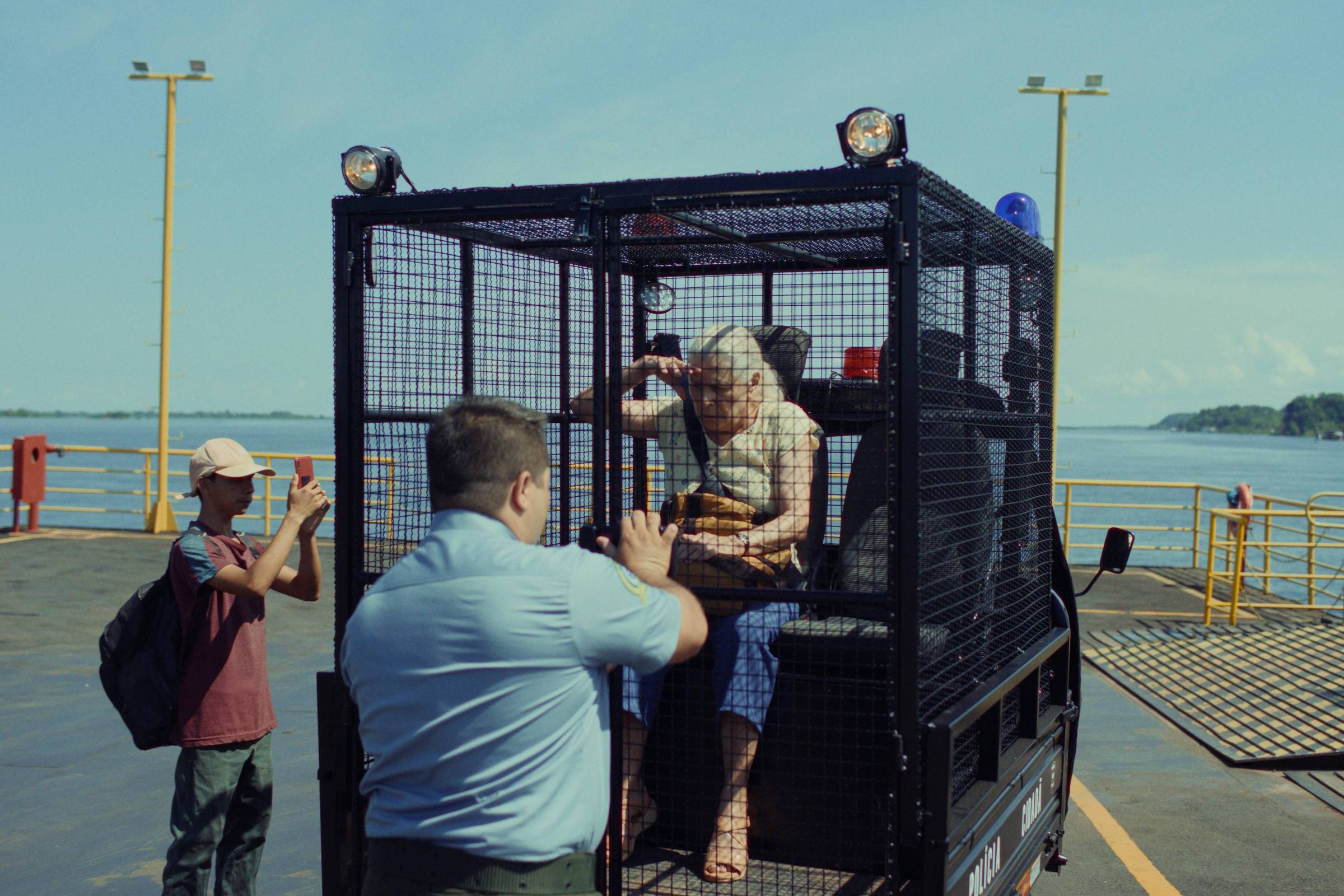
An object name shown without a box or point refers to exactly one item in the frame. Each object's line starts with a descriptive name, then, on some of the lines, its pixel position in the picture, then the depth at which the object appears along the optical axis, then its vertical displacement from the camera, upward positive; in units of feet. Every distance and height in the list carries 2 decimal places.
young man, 11.98 -2.84
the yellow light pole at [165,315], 56.65 +5.02
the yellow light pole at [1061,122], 54.49 +14.62
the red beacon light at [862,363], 11.98 +0.65
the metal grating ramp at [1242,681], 24.72 -6.63
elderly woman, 10.38 -0.93
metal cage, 9.01 -0.46
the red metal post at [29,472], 52.26 -2.72
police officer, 7.04 -1.59
